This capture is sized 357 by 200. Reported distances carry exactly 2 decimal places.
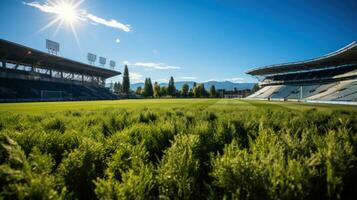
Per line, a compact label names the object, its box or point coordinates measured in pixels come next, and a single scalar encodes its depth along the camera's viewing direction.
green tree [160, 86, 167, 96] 127.56
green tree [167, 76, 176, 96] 126.64
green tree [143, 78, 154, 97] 123.74
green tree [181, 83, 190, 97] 128.27
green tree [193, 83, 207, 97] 129.00
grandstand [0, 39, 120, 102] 52.69
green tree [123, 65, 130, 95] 117.50
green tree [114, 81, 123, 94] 174.25
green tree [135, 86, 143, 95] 143.00
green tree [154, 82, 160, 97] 125.88
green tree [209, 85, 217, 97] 131.25
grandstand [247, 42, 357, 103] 45.59
